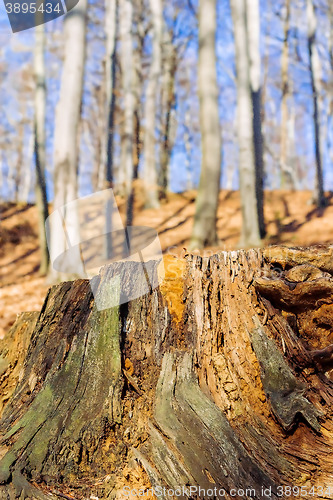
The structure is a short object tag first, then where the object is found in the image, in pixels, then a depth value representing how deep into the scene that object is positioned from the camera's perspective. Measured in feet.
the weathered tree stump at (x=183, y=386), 4.67
